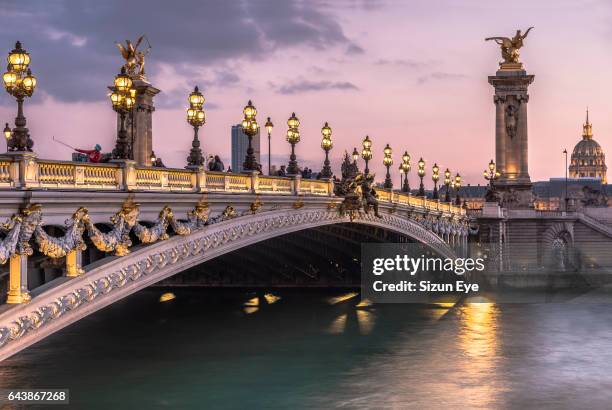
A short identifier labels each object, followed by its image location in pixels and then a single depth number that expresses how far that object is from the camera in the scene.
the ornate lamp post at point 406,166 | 70.94
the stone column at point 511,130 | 109.75
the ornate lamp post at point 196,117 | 31.83
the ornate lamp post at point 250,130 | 36.62
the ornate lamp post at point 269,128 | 42.91
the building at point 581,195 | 146.00
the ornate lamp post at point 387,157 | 65.31
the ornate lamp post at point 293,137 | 42.47
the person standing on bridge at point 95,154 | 26.56
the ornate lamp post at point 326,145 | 48.03
